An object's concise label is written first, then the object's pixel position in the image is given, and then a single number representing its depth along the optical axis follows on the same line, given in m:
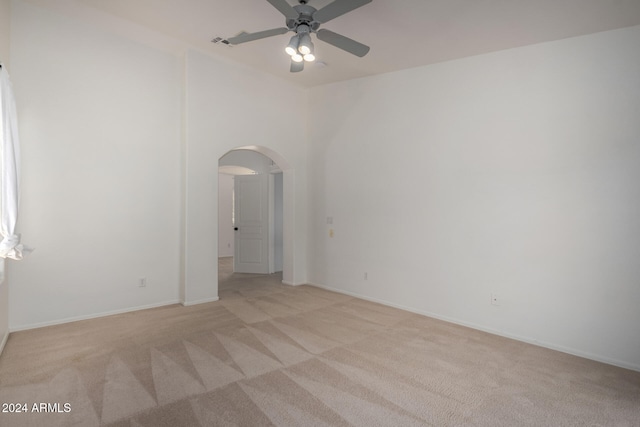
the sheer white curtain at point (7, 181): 2.73
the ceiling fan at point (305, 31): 2.75
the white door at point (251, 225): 7.09
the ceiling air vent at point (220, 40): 4.20
